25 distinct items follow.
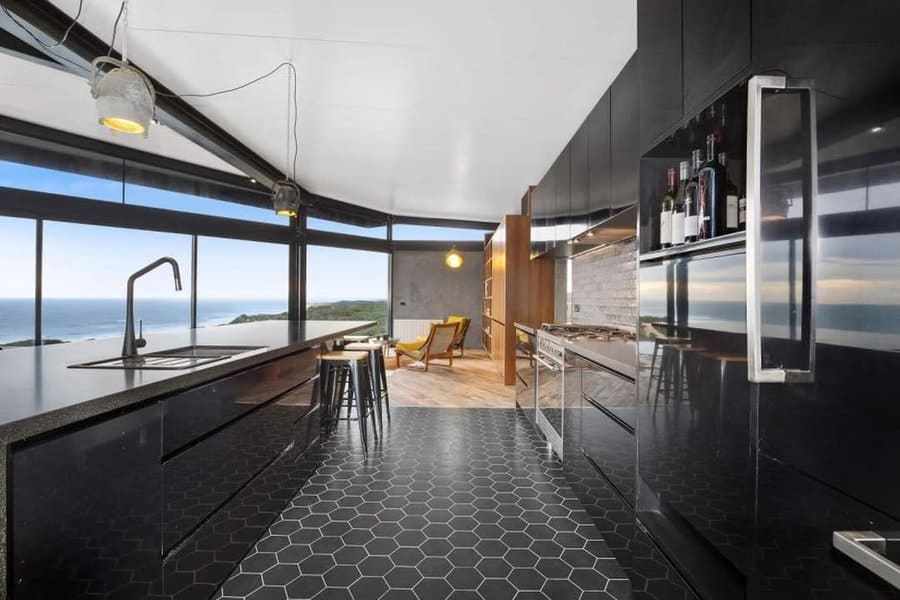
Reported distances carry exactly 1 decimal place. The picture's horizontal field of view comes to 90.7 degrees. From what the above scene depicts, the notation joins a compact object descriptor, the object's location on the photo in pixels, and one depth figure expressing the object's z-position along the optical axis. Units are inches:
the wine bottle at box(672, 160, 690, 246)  56.7
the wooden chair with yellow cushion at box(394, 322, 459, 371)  271.4
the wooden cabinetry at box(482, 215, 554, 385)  225.1
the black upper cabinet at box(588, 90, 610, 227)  111.1
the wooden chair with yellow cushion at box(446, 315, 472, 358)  300.3
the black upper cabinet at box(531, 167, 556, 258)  176.1
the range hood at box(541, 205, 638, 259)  101.5
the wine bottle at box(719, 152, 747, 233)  50.1
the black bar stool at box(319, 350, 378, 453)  124.0
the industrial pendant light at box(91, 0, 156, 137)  75.1
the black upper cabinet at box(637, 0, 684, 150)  55.9
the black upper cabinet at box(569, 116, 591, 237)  128.3
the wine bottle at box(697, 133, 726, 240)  51.1
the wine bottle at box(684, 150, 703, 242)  53.3
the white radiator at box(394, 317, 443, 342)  366.9
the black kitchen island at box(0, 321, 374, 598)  37.3
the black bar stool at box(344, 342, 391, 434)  145.3
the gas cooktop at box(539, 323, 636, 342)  114.0
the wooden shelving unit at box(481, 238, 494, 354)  327.5
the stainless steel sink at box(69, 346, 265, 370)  64.1
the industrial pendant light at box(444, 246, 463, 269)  349.4
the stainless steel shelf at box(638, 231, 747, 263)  44.3
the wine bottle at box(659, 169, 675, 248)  60.8
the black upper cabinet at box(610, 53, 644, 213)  91.9
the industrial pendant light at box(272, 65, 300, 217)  143.0
